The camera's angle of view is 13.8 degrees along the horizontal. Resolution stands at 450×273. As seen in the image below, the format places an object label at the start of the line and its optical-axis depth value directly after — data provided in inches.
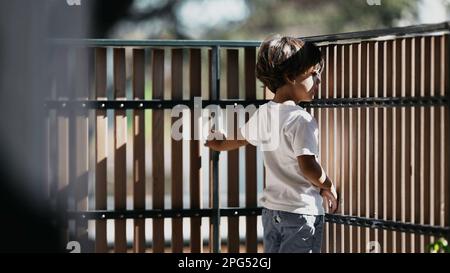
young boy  385.9
